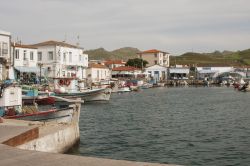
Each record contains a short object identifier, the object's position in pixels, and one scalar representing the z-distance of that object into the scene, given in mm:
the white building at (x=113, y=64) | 137000
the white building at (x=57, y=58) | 74688
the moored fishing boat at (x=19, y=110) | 23375
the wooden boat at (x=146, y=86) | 112619
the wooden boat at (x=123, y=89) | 89462
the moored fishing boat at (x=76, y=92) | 51312
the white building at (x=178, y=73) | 144562
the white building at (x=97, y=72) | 99700
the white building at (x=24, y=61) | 65650
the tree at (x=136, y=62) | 145875
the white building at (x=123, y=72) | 123956
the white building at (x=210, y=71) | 146250
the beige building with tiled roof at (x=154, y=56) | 158875
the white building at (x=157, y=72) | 140000
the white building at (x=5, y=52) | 57872
